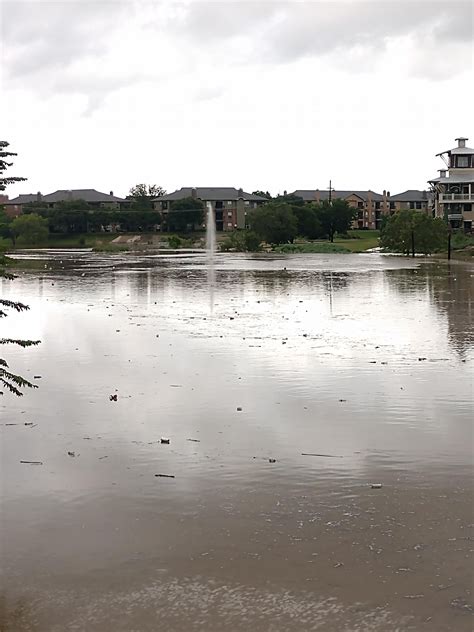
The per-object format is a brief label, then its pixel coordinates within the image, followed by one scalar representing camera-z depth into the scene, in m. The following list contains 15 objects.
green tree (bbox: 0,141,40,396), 8.58
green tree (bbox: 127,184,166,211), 164.18
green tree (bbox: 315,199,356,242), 122.00
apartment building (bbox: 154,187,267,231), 167.12
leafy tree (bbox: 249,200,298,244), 99.81
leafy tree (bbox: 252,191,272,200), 192.75
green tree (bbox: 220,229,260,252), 92.62
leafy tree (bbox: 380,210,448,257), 71.69
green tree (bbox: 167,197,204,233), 150.12
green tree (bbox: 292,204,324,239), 115.94
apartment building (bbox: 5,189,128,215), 172.62
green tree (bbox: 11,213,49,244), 128.39
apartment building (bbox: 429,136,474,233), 103.69
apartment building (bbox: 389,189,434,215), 181.81
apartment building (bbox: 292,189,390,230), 181.62
